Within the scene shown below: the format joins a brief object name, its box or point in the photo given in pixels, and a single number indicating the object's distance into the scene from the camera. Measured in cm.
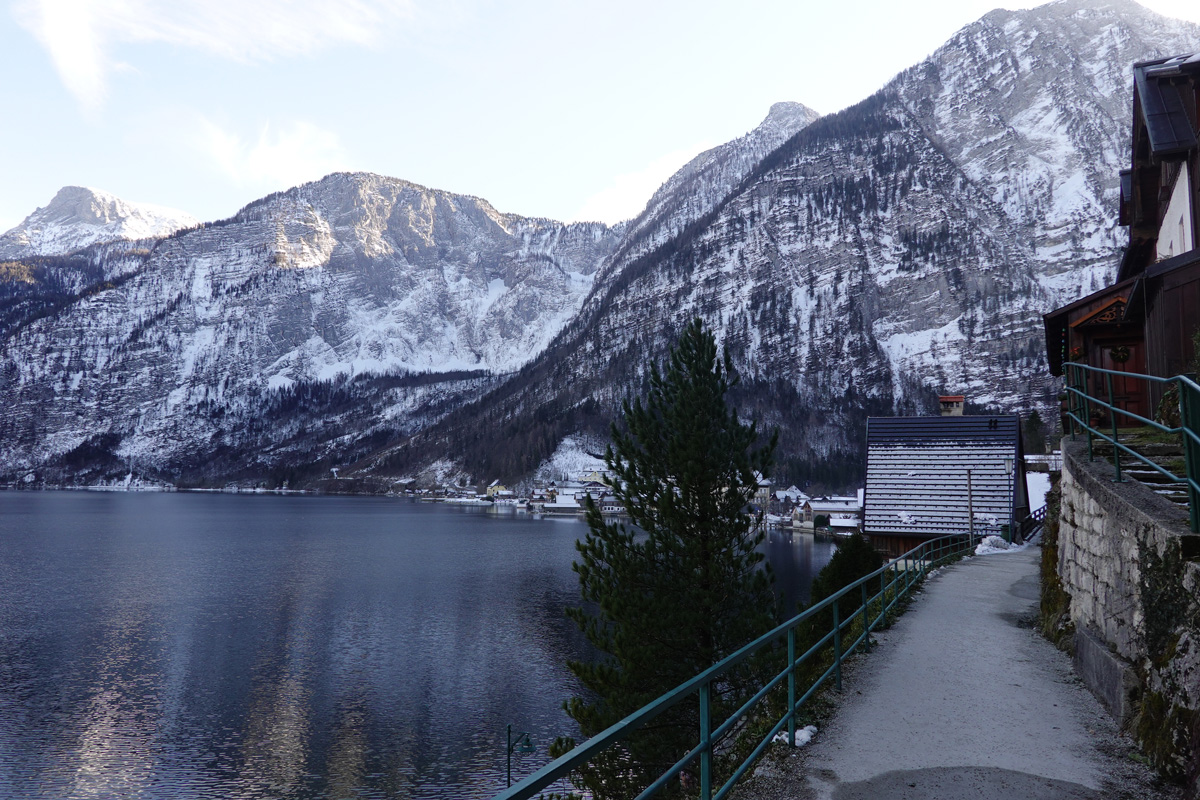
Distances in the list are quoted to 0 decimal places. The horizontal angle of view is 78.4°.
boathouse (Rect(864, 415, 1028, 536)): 4053
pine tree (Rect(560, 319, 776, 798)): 1539
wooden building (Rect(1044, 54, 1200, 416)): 1318
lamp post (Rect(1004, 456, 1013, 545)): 3814
